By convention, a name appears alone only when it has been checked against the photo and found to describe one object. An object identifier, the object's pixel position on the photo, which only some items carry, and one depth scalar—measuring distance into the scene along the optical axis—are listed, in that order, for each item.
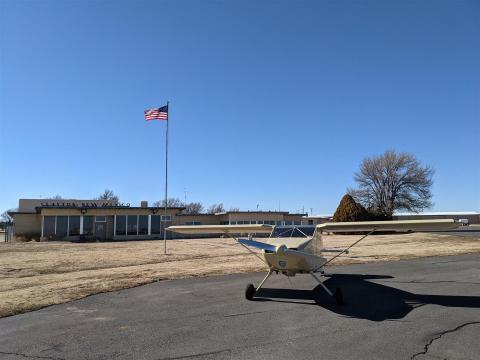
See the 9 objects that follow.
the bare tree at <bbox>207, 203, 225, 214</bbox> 123.44
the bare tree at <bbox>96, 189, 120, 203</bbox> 105.69
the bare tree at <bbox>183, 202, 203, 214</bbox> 117.58
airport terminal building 42.56
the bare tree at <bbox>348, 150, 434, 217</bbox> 65.88
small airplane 10.23
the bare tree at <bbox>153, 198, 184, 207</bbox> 113.31
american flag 29.39
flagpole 28.77
